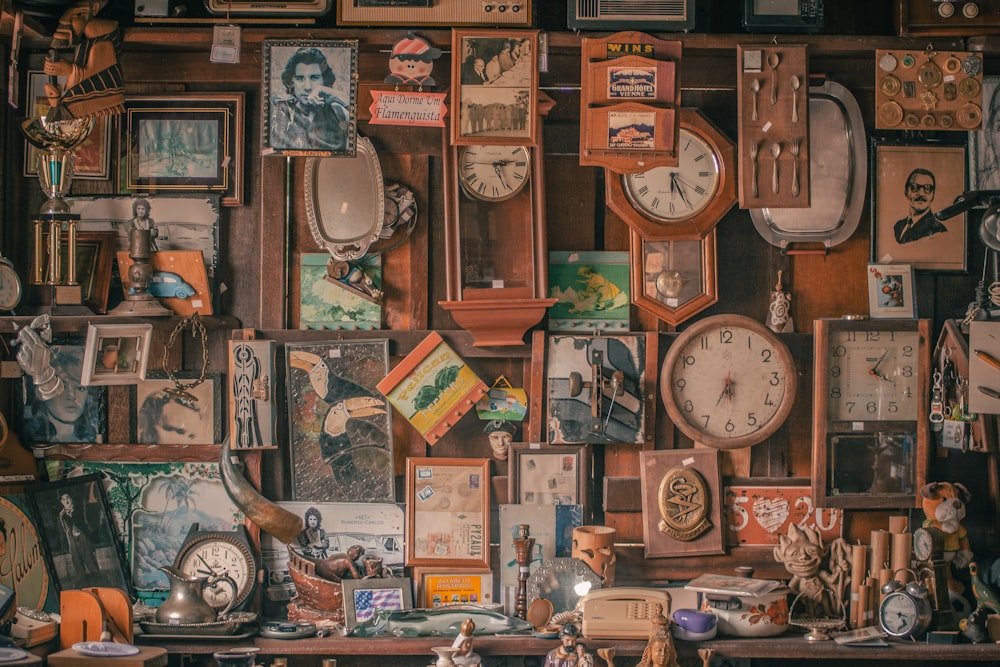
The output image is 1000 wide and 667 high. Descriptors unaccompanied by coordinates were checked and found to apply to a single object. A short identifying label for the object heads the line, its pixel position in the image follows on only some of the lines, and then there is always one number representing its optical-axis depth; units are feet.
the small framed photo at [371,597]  14.71
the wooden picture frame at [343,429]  15.31
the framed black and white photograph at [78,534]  14.73
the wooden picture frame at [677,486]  15.26
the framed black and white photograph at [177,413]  15.40
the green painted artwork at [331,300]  15.34
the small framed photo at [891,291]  15.34
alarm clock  14.17
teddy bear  14.84
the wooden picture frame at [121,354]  14.70
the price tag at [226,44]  14.56
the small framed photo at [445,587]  15.29
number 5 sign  15.43
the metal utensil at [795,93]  14.48
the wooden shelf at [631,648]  14.20
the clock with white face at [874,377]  15.44
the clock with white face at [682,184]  15.20
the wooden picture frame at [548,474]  15.30
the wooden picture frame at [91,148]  15.30
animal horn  14.99
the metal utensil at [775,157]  14.46
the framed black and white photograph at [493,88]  14.28
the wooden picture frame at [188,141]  15.26
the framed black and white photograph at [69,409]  15.43
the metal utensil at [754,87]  14.48
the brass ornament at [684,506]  15.23
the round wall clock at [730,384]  15.33
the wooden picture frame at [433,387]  15.20
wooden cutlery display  14.47
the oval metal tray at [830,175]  15.35
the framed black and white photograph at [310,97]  14.52
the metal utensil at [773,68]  14.51
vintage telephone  14.17
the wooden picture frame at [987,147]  15.42
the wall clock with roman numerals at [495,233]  14.90
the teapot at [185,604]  14.39
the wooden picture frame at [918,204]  15.46
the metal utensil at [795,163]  14.47
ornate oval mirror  15.03
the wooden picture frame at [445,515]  15.28
